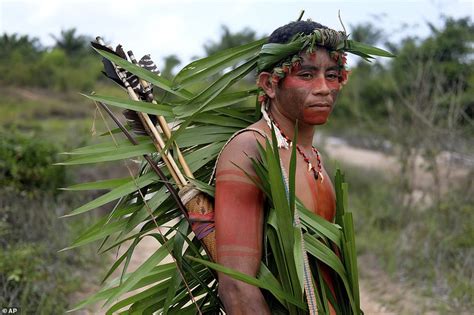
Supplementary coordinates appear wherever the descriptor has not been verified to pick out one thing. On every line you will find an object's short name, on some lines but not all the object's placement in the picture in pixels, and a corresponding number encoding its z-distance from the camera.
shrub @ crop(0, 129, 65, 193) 6.50
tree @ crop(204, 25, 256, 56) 37.25
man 2.01
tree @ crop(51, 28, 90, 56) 32.38
